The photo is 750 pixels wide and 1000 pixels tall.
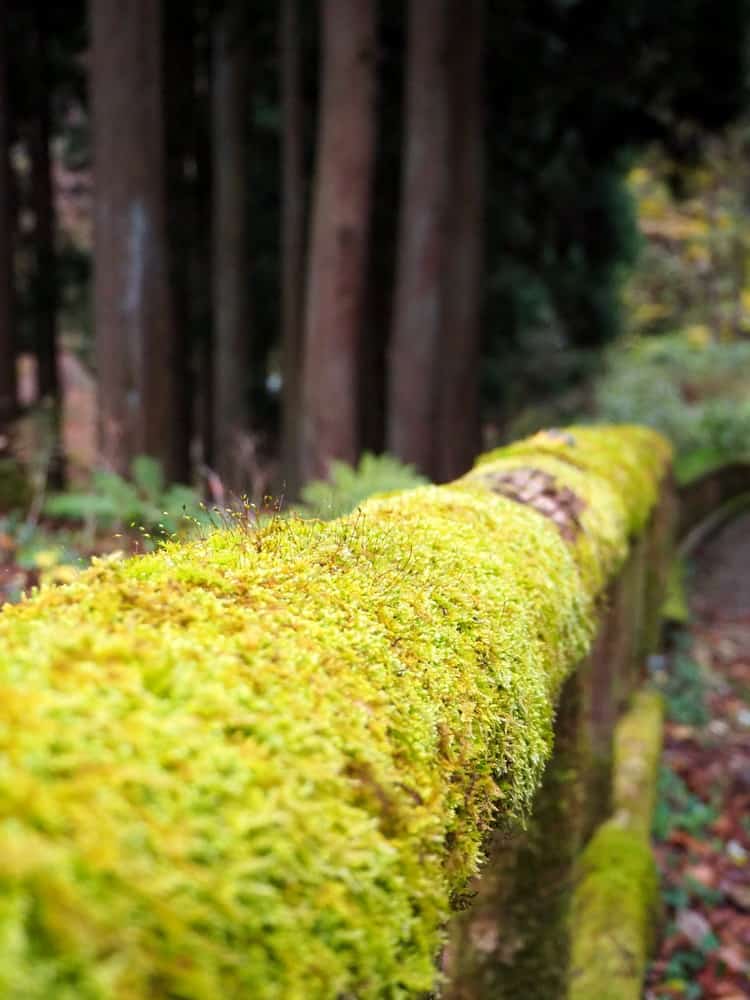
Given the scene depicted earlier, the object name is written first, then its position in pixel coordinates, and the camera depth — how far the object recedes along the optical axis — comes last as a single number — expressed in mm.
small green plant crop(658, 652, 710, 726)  6621
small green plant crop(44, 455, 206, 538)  5504
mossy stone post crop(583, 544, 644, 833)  3639
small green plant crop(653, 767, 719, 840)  4996
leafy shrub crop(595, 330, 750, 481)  13289
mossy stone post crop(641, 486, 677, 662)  6191
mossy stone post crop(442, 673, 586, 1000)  2426
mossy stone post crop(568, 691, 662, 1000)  3268
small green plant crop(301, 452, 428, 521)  4582
